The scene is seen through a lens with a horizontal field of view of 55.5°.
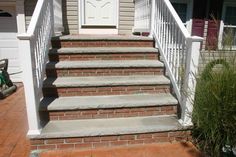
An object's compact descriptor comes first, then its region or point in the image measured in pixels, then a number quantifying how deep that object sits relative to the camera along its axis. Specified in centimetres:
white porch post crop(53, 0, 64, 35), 417
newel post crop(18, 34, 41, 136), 220
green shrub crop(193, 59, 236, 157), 206
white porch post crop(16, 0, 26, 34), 539
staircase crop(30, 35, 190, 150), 251
